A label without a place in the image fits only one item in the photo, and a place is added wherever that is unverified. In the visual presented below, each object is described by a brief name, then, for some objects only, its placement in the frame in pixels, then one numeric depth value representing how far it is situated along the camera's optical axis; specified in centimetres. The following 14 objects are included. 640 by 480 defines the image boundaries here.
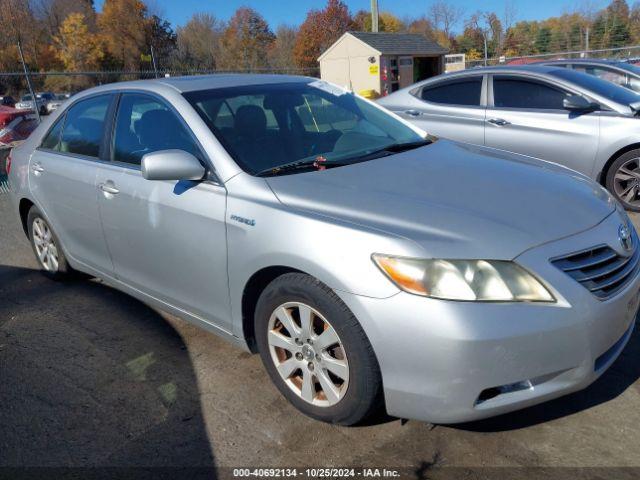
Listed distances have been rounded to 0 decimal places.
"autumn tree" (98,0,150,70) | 4284
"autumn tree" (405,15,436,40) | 6359
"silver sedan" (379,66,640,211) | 570
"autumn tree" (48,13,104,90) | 4053
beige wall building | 2455
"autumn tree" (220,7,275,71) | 2792
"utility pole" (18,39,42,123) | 1052
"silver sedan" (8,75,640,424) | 221
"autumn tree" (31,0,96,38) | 4906
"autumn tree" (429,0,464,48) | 5941
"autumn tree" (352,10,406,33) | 6267
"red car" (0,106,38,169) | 970
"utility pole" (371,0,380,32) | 2058
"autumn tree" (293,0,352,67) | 5516
